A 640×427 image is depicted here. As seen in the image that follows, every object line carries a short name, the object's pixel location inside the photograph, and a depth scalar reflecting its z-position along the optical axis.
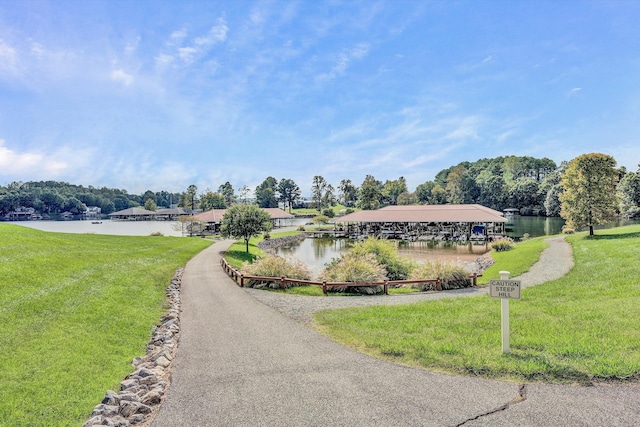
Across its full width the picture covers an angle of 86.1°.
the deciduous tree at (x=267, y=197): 130.12
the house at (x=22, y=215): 116.31
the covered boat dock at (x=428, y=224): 45.00
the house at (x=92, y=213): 140.38
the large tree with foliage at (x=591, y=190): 29.83
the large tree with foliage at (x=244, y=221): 34.09
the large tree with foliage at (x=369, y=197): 80.44
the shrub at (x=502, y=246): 31.08
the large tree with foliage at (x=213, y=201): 110.31
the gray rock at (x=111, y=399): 5.46
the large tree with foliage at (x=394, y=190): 123.24
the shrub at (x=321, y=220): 75.06
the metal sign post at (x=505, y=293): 6.59
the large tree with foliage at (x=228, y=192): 123.25
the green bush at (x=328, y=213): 96.06
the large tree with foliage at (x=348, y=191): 126.03
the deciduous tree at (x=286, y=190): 136.12
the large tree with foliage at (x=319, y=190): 126.94
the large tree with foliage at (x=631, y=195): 55.75
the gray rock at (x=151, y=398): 5.56
